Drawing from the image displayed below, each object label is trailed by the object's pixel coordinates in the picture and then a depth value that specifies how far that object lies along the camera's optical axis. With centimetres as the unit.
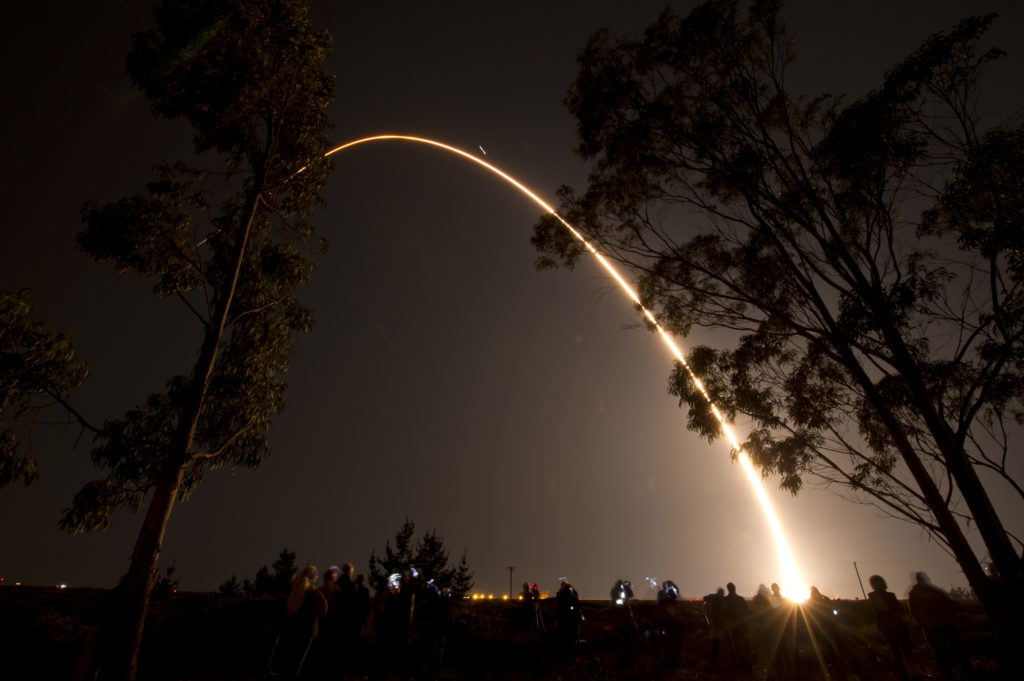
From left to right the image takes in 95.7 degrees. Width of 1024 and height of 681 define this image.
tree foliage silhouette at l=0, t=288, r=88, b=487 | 788
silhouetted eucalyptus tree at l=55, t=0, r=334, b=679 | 932
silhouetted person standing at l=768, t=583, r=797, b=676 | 974
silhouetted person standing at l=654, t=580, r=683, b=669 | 994
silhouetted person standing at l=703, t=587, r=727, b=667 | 1037
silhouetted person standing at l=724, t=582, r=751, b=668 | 1025
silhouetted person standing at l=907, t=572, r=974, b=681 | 720
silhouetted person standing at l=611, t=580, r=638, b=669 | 998
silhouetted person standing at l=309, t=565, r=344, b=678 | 754
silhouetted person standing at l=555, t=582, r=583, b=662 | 1035
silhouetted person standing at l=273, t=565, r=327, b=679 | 679
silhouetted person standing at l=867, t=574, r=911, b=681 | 775
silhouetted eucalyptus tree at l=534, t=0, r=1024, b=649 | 685
